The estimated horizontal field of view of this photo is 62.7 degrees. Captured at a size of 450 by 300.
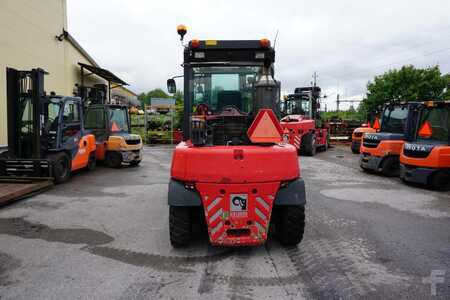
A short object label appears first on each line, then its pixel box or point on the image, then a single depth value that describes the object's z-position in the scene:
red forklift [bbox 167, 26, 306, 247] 4.13
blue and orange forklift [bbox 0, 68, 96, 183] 8.57
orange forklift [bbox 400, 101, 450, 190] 8.53
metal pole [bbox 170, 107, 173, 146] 23.23
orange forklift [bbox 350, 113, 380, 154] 17.58
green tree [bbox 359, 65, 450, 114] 29.16
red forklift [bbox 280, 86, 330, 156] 16.27
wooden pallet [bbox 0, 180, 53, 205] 6.87
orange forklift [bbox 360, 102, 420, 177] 10.51
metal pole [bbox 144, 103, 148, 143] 23.52
